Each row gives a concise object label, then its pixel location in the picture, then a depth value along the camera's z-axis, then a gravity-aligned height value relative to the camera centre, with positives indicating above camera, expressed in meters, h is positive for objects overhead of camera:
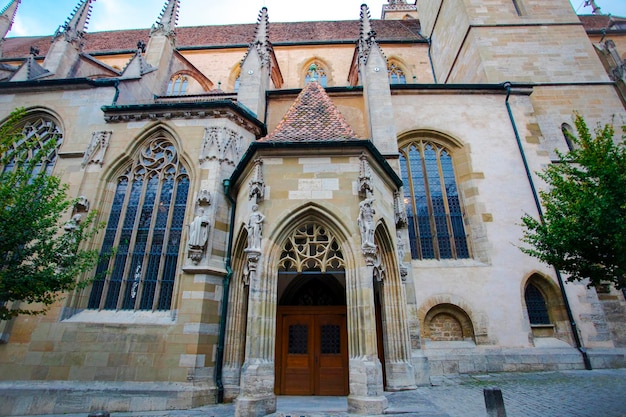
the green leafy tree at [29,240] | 5.73 +1.77
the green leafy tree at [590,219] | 5.42 +1.96
